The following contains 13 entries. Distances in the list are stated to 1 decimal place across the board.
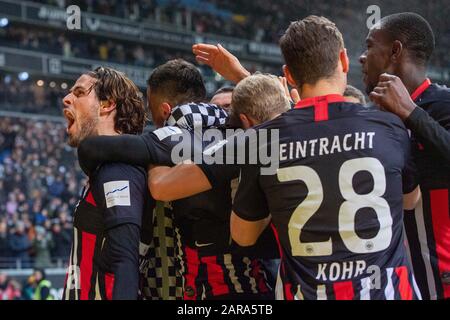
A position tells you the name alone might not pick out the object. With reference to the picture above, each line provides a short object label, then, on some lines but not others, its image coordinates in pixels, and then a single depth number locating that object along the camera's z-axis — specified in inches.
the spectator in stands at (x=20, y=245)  548.4
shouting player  102.3
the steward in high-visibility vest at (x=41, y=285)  465.6
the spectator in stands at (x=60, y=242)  570.0
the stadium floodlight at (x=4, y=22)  738.8
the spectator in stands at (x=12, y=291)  482.9
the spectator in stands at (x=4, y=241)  551.2
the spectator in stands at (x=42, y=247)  548.7
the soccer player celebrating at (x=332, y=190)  87.7
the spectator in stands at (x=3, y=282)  488.0
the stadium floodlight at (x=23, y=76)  743.1
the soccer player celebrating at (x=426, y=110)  106.9
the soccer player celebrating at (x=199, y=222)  106.9
